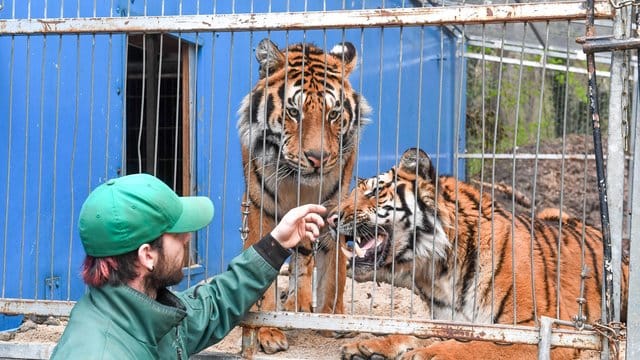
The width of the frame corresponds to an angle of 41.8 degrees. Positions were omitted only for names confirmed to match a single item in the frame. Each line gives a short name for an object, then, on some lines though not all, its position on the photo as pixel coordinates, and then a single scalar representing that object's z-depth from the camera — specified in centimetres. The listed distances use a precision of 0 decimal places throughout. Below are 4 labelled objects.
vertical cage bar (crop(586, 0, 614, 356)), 244
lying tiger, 338
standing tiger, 402
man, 199
